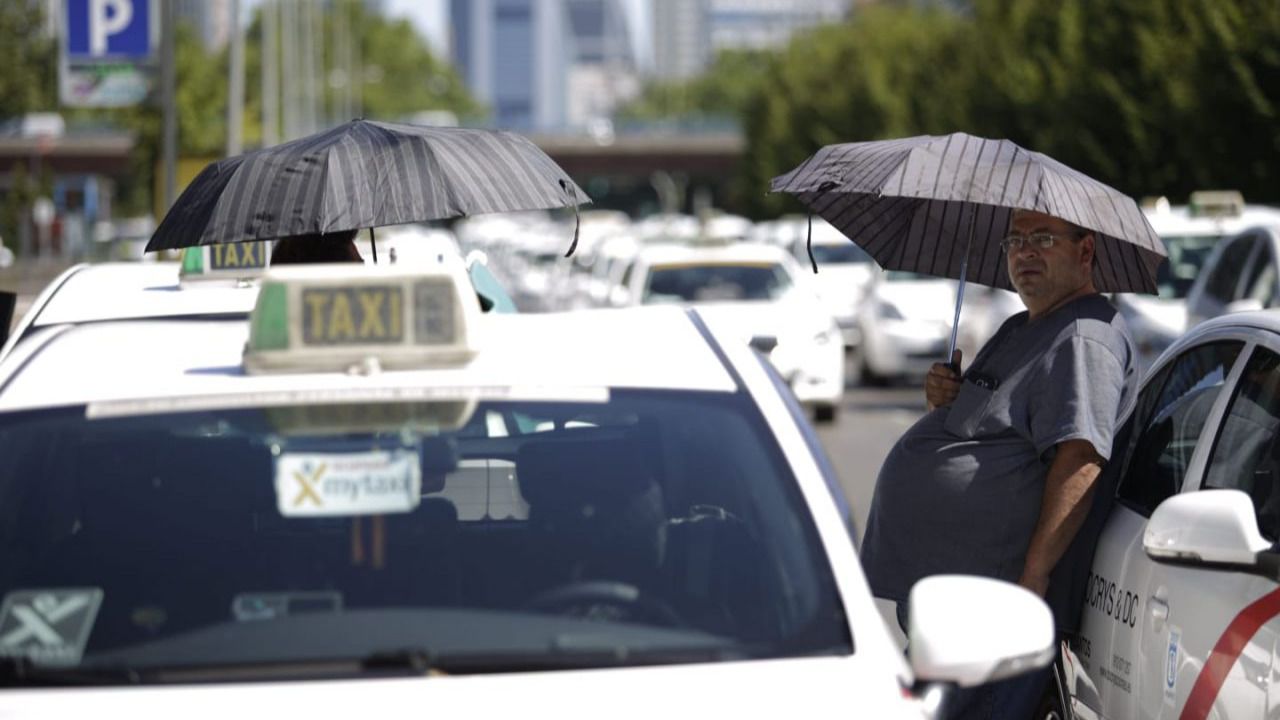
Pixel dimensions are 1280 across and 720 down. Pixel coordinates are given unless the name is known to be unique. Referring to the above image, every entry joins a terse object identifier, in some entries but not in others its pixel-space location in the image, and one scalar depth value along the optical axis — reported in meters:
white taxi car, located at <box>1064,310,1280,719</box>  8.77
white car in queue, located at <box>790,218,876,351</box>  60.37
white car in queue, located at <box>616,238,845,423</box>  39.62
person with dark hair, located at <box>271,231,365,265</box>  14.05
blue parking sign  53.12
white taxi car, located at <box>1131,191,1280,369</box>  35.59
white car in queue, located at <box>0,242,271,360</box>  11.88
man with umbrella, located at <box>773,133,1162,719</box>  10.34
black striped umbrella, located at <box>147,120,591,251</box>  13.62
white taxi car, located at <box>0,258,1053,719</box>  6.77
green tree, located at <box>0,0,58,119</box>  111.12
